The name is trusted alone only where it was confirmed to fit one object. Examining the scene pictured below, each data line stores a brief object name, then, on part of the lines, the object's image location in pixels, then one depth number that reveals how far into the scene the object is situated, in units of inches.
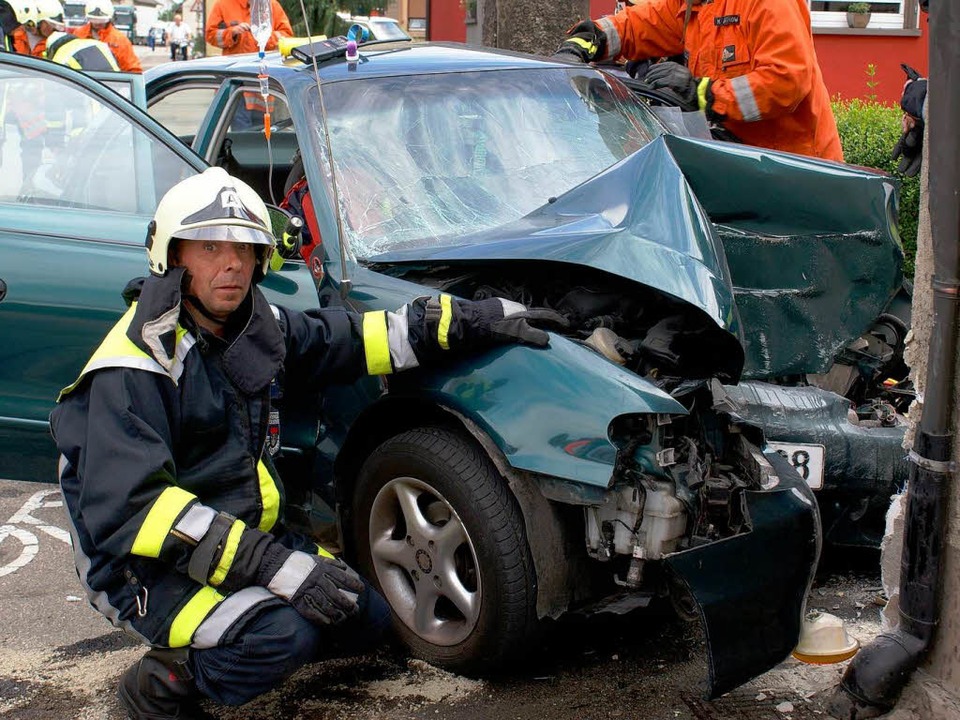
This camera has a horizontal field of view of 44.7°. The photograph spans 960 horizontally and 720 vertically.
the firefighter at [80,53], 264.2
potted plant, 512.4
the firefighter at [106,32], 334.0
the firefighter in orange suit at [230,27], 346.9
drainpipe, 97.3
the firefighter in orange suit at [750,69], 199.9
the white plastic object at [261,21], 146.9
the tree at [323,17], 565.3
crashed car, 111.1
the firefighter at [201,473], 105.6
